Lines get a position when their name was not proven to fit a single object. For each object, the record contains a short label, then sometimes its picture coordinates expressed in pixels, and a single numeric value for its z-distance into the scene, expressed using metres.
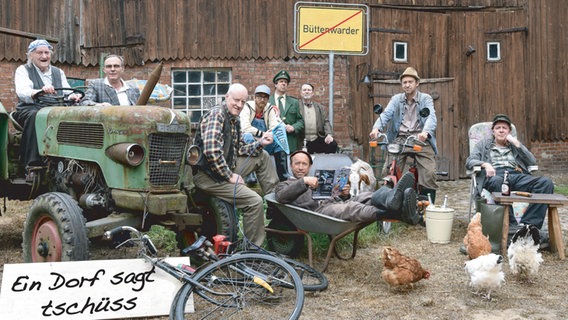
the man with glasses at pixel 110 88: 5.75
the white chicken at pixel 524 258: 5.17
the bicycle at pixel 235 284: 3.91
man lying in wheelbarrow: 4.73
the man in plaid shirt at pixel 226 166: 5.38
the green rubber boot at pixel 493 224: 6.31
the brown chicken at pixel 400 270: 4.82
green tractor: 4.72
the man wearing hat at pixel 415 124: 7.48
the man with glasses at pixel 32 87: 5.58
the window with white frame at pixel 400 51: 12.67
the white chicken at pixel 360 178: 6.94
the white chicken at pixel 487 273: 4.61
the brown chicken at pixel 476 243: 5.16
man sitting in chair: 6.73
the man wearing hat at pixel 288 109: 8.36
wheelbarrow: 5.05
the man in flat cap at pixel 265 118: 7.61
